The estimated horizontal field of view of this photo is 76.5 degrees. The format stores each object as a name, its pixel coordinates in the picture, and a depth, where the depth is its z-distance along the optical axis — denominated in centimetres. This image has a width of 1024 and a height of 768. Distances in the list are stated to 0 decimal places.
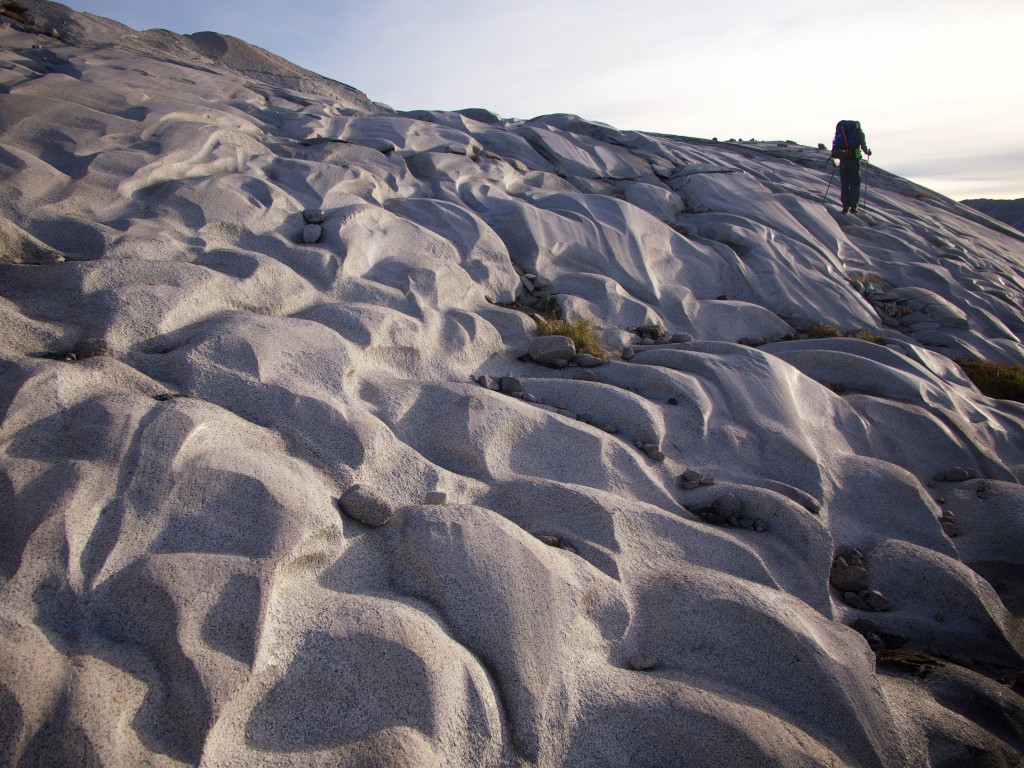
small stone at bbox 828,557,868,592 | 345
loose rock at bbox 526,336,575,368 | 485
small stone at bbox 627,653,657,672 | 258
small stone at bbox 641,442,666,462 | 392
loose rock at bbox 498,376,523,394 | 428
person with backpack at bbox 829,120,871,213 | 1058
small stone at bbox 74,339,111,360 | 315
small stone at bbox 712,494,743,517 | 359
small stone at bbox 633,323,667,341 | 578
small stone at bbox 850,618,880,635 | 319
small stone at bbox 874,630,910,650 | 316
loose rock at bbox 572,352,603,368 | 487
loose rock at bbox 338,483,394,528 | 283
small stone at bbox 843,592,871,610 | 336
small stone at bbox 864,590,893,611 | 336
